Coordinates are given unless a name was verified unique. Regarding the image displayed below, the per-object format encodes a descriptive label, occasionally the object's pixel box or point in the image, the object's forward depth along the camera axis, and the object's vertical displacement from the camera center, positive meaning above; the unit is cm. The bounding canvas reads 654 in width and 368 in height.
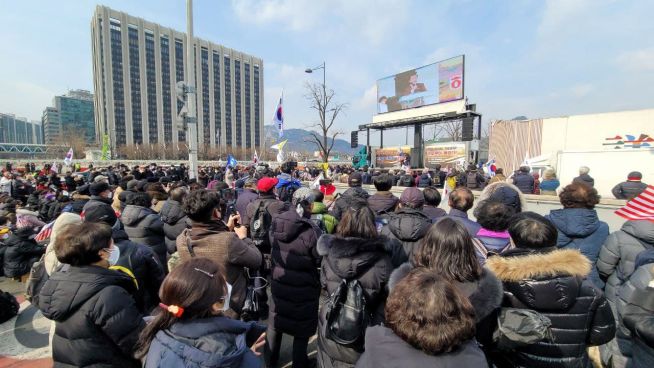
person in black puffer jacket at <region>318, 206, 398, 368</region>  220 -70
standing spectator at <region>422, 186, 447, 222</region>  435 -52
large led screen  2839 +797
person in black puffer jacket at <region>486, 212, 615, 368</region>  175 -77
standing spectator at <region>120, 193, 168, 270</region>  390 -69
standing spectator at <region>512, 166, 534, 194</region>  877 -43
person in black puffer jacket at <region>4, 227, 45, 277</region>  507 -140
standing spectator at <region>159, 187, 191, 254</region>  402 -71
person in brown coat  244 -61
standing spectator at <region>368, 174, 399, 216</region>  461 -47
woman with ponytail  133 -72
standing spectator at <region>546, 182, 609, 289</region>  313 -58
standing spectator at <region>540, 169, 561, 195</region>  770 -46
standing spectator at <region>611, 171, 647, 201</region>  596 -39
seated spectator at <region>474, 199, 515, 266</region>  270 -57
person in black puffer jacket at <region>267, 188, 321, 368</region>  296 -108
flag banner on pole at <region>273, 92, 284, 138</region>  1494 +231
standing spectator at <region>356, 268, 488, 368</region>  118 -63
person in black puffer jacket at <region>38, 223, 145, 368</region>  175 -79
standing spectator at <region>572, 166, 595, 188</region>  747 -21
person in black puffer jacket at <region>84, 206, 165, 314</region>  256 -81
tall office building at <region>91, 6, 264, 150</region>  8775 +2617
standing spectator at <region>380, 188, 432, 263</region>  306 -60
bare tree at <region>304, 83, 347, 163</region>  2530 +464
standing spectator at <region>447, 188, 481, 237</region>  376 -43
